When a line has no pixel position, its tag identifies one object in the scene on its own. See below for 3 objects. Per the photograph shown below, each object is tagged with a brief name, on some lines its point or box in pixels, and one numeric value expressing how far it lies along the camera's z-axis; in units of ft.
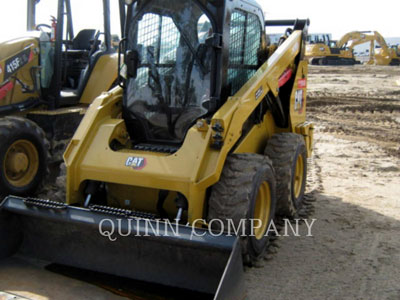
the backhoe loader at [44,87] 18.45
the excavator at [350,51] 116.67
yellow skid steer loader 11.84
